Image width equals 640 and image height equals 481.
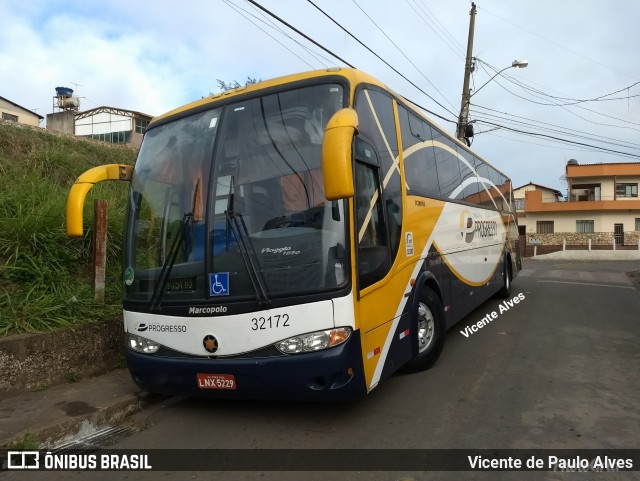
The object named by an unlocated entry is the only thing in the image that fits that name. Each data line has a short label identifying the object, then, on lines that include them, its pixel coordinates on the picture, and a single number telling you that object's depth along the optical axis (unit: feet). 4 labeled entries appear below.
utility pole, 63.00
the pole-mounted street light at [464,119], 62.85
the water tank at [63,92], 121.49
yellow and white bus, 12.39
